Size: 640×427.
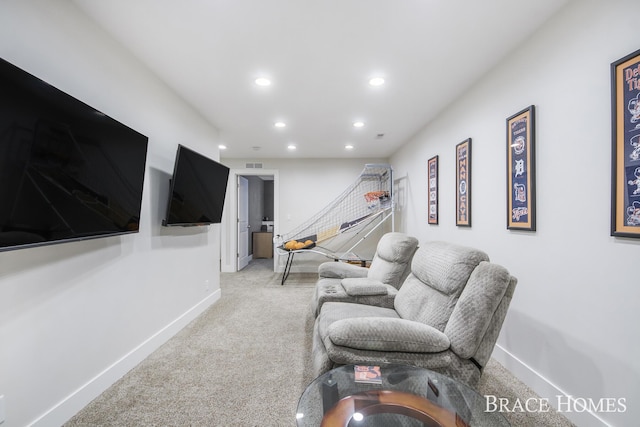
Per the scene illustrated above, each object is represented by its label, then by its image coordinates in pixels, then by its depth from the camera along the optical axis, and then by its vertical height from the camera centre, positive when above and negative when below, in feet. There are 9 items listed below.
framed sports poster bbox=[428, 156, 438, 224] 10.71 +1.16
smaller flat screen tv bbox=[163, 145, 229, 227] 7.75 +0.82
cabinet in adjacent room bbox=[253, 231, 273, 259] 22.97 -2.35
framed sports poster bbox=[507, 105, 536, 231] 5.84 +1.08
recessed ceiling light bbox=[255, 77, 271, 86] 7.79 +3.90
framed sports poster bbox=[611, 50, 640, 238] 3.93 +1.11
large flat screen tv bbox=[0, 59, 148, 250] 3.65 +0.78
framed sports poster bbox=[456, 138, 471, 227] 8.26 +1.10
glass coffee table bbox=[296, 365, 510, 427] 3.24 -2.39
